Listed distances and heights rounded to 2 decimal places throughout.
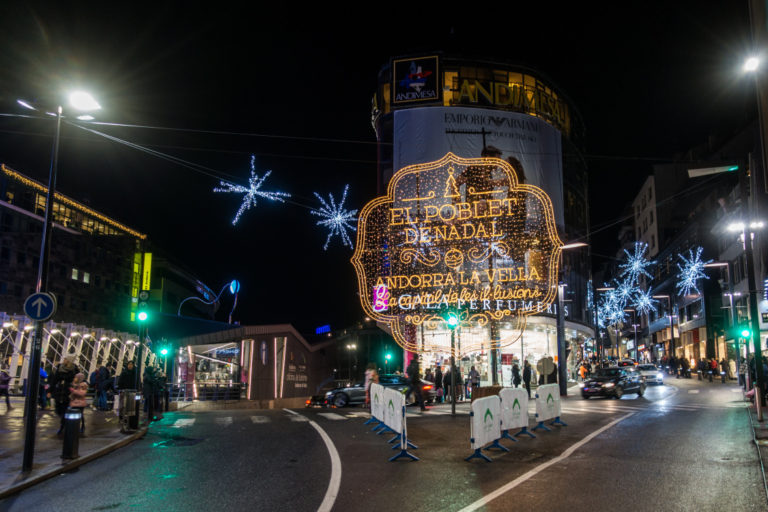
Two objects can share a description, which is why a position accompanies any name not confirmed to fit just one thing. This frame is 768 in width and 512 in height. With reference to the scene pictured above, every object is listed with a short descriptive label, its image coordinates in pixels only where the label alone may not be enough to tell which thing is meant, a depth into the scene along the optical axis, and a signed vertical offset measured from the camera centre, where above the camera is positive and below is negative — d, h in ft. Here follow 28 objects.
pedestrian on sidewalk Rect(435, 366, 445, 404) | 96.27 -3.96
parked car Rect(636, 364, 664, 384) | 129.59 -3.23
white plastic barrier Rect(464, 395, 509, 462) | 36.42 -3.79
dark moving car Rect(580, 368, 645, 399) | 93.35 -3.42
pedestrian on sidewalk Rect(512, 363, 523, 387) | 104.99 -2.59
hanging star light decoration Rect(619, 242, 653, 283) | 256.17 +40.20
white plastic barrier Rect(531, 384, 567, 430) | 51.55 -3.69
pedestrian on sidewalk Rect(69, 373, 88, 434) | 43.32 -2.39
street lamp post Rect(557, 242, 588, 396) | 105.70 +2.73
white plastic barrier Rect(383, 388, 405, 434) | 40.01 -3.32
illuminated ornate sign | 97.71 +17.74
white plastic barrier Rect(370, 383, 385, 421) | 50.19 -3.47
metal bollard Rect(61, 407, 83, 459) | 36.81 -4.33
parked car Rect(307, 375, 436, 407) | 90.27 -4.88
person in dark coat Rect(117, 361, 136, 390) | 71.56 -2.28
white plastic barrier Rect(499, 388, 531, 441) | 43.47 -3.45
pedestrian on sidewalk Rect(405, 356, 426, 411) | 70.49 -2.12
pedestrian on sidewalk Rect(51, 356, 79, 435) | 50.47 -1.82
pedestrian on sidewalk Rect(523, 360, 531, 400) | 95.64 -2.13
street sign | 37.06 +2.81
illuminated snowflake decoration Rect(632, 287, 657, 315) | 254.74 +23.08
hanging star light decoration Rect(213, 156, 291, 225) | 63.00 +16.11
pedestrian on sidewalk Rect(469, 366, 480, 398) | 97.25 -2.88
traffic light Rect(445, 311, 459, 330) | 75.36 +4.42
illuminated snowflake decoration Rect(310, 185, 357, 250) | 82.54 +18.28
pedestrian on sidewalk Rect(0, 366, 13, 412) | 77.47 -3.42
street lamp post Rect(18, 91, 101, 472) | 33.99 +4.53
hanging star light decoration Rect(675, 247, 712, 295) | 181.16 +25.11
